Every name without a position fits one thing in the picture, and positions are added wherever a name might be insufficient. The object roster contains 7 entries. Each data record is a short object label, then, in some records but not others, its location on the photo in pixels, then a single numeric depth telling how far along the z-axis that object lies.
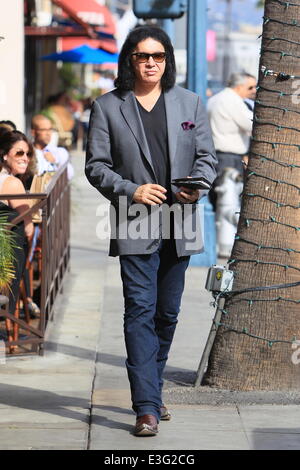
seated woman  10.78
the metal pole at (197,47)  16.86
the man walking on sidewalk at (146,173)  8.20
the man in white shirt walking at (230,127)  18.05
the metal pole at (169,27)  28.42
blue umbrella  35.24
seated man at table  16.17
